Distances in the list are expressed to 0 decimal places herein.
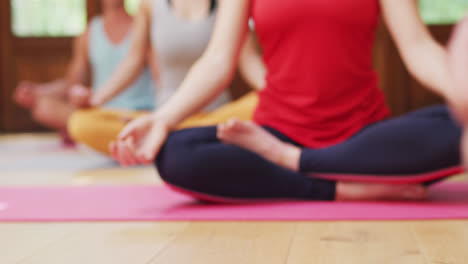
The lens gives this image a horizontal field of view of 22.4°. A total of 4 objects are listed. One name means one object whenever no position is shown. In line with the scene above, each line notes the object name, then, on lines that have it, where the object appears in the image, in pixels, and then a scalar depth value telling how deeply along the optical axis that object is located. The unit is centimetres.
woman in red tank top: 253
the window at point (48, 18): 815
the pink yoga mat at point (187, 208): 241
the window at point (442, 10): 684
